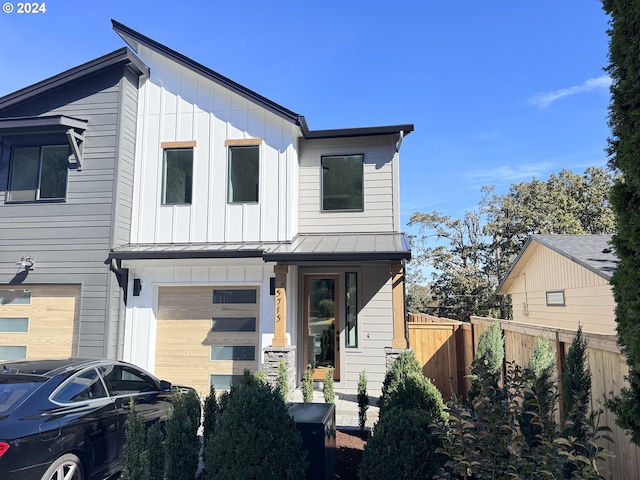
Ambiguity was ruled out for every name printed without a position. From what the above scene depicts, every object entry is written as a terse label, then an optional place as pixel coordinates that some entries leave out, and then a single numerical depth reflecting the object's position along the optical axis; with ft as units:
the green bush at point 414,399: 11.95
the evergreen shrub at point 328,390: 19.20
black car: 11.09
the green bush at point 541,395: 8.67
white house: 27.35
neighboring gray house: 26.40
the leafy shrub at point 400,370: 15.47
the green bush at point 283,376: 20.49
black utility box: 11.80
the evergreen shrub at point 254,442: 9.51
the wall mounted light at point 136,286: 28.02
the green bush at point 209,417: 13.93
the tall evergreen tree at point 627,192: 7.73
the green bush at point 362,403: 18.10
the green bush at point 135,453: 10.36
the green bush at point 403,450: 9.96
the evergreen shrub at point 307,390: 19.31
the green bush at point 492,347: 20.31
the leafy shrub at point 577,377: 10.96
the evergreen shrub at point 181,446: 11.06
